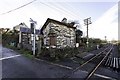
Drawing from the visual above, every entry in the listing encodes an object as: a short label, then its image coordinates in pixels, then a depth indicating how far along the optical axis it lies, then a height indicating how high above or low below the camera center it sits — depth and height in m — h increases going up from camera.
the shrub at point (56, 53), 6.90 -1.62
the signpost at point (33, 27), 7.40 +1.73
